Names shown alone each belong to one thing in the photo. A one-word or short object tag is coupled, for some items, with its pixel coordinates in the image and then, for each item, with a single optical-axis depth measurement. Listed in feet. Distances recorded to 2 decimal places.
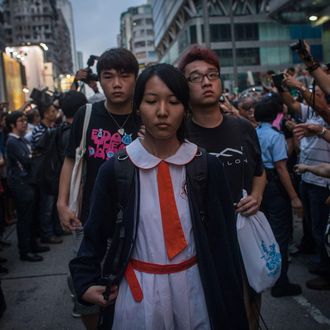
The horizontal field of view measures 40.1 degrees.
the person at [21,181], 20.67
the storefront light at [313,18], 89.55
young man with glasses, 9.29
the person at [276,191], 15.10
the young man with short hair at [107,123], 10.05
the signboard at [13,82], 86.74
